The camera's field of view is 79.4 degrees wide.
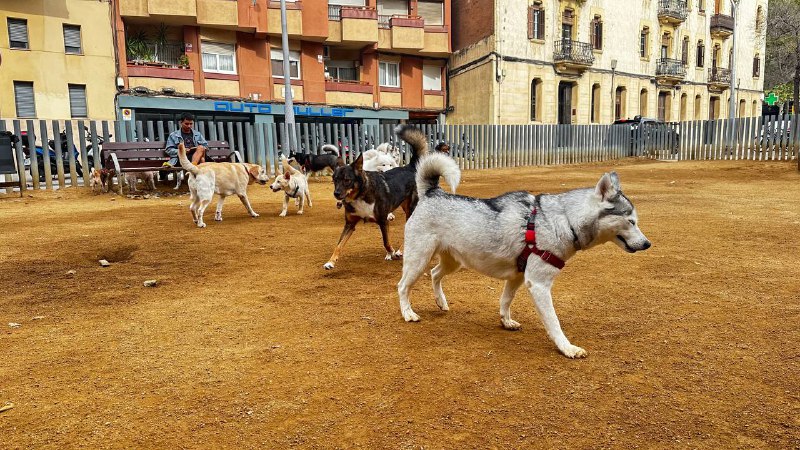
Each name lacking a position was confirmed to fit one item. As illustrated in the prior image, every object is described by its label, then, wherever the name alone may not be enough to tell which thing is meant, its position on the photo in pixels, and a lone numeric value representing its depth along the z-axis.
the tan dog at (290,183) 8.89
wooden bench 11.44
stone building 29.09
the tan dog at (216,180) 7.71
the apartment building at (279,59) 23.41
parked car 24.06
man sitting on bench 10.96
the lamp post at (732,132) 21.03
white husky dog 3.03
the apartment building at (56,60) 21.78
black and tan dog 5.39
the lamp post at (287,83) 17.78
